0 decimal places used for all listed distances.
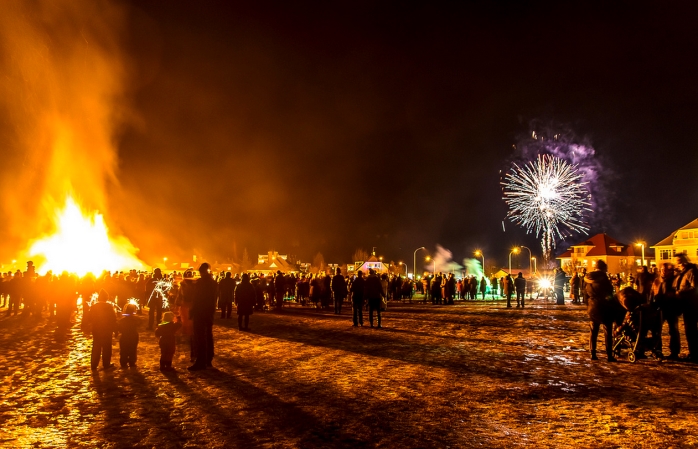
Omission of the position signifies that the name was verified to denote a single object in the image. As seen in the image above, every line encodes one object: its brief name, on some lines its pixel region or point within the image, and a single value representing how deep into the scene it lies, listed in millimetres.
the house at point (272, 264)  81688
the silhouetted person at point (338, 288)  21484
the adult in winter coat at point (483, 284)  38625
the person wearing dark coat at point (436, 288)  31127
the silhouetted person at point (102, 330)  10008
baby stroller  10227
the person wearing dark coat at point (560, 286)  29500
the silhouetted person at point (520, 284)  26419
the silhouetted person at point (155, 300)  17688
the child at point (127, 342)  10281
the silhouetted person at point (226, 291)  19703
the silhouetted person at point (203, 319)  9969
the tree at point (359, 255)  104562
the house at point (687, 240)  70812
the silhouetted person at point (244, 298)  15883
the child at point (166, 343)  9812
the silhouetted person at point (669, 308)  10453
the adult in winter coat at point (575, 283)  24759
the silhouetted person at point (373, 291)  16641
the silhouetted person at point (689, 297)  10148
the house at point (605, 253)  95406
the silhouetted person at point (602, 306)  10117
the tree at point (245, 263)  103581
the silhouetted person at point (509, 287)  27891
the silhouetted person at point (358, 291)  16891
